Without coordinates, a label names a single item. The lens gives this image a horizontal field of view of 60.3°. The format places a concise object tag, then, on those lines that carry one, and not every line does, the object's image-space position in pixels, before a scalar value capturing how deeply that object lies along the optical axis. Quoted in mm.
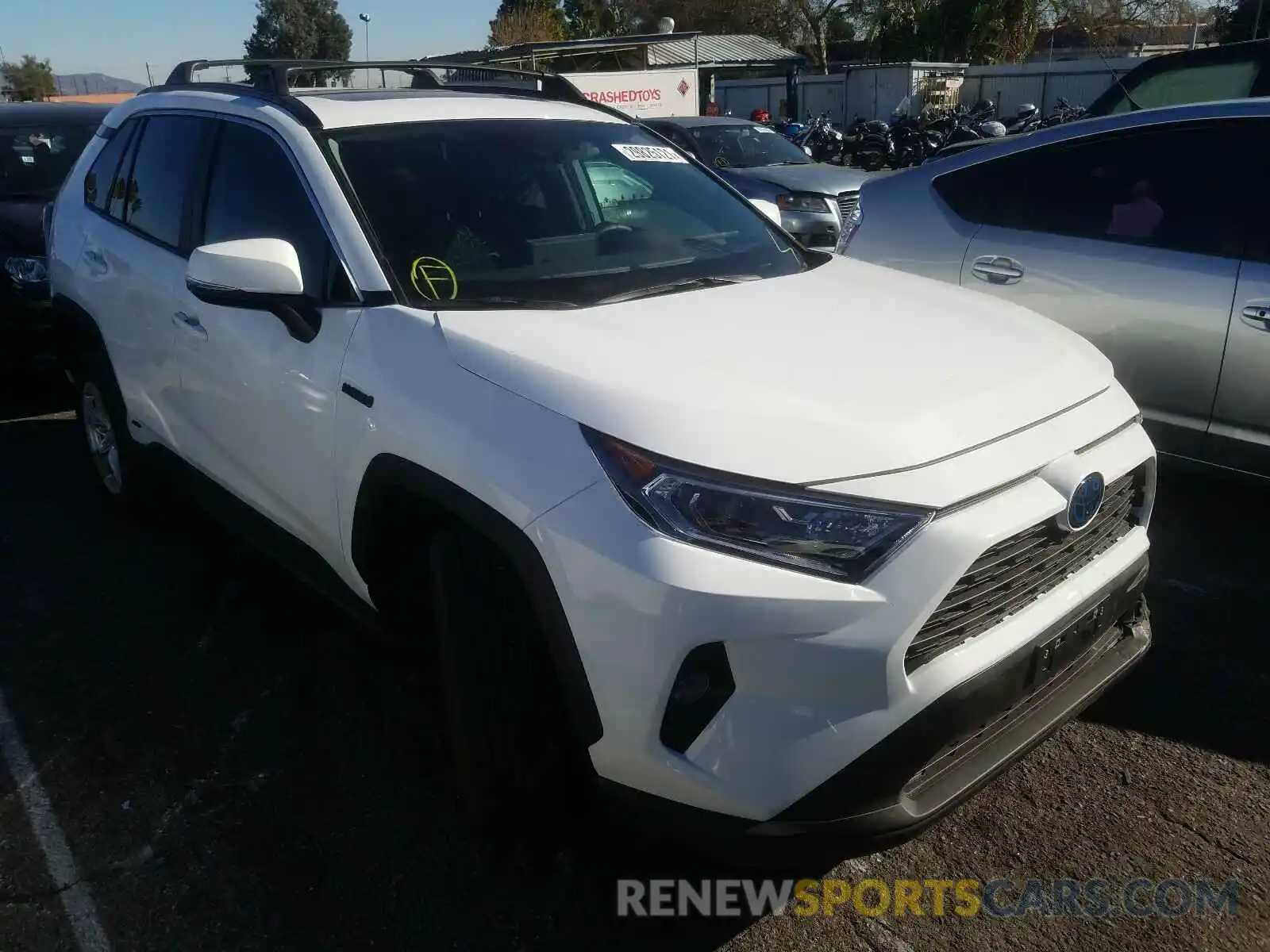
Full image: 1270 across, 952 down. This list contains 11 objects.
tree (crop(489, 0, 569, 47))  46125
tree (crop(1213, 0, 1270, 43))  34875
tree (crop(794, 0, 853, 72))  43969
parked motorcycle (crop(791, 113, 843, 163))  25094
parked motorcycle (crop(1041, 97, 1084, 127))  21833
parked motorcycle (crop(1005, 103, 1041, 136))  23469
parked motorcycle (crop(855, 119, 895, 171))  23766
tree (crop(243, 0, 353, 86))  73000
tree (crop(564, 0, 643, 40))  52281
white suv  1922
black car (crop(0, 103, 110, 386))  6320
